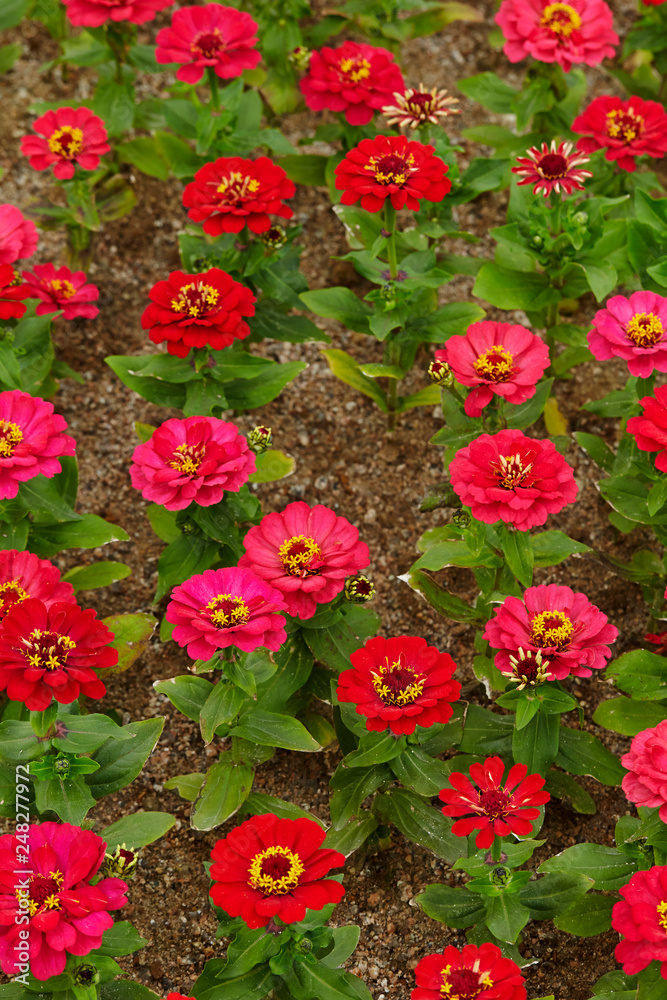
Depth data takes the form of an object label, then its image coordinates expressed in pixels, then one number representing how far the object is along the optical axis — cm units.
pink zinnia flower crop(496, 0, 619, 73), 410
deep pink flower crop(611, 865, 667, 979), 238
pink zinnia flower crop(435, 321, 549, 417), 311
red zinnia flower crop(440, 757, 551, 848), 256
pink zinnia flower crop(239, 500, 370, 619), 292
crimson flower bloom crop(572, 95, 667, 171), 389
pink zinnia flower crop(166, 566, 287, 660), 268
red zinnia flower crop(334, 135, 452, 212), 336
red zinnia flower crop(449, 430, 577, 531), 280
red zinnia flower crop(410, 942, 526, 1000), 235
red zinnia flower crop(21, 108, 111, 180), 394
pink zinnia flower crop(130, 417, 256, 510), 303
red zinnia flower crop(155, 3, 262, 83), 392
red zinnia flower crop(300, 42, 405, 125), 399
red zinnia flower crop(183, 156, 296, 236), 354
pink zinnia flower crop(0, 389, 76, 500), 312
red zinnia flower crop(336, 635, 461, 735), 271
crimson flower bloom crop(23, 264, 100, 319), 391
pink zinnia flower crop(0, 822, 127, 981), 243
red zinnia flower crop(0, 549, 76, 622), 296
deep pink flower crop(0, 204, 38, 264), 376
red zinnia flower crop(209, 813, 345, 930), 240
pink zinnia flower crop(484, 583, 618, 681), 283
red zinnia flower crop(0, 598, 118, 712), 265
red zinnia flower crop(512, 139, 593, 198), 349
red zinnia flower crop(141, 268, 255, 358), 333
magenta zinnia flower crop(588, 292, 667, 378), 323
